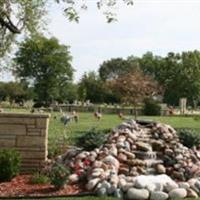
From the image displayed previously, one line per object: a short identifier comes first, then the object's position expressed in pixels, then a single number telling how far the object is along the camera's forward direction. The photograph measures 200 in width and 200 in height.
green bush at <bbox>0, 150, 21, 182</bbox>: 8.82
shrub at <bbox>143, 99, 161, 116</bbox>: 41.33
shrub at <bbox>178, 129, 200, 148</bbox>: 10.43
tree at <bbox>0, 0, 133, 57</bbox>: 9.04
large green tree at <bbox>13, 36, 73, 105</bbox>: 71.01
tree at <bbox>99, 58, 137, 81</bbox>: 81.50
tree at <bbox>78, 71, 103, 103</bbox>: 66.58
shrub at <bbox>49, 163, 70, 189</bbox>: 7.96
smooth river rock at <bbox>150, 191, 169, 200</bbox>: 7.61
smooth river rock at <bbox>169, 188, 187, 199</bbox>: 7.76
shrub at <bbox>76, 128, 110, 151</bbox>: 9.89
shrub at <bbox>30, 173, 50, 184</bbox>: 8.64
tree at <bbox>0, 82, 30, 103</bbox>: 69.69
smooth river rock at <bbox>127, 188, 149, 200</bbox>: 7.61
